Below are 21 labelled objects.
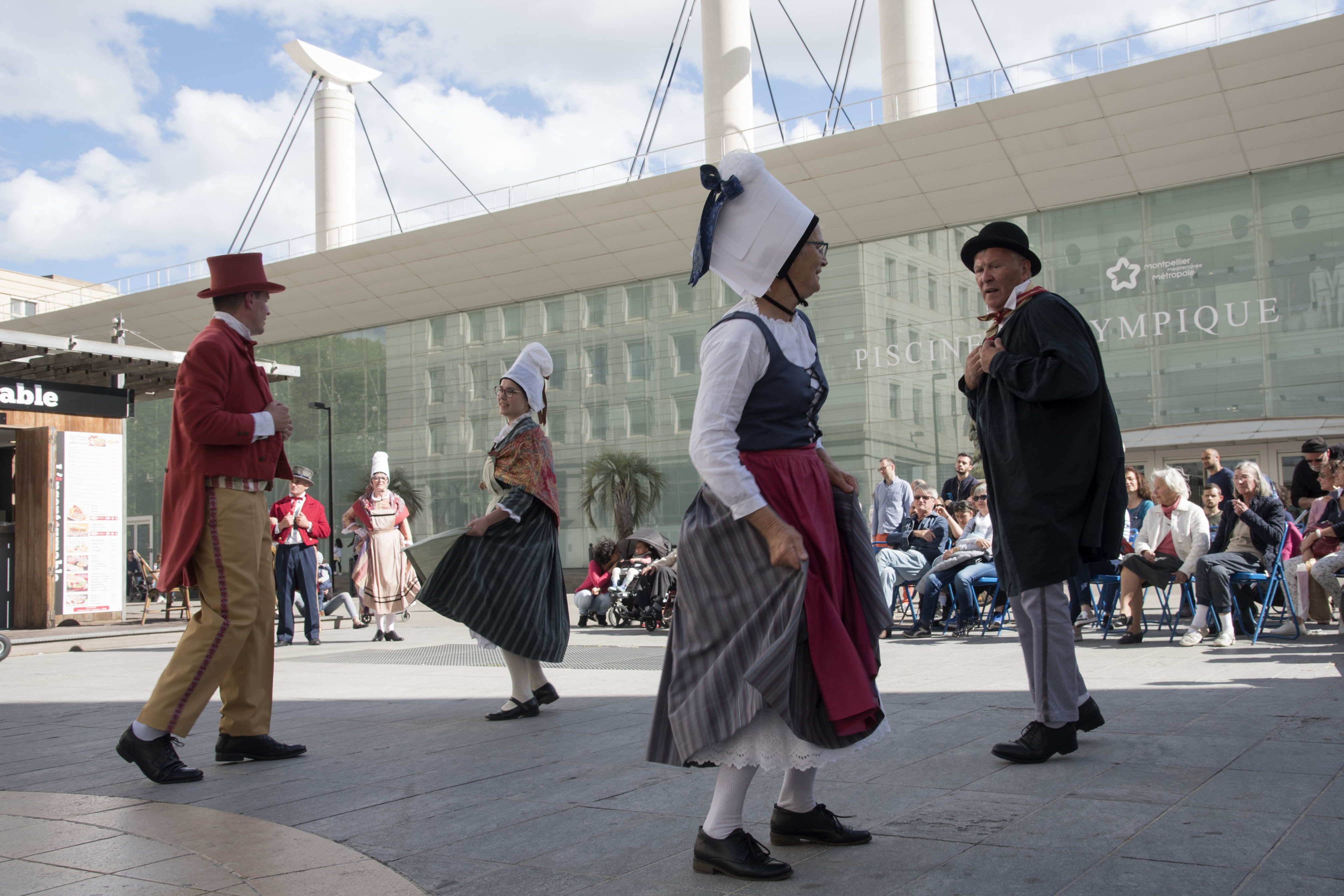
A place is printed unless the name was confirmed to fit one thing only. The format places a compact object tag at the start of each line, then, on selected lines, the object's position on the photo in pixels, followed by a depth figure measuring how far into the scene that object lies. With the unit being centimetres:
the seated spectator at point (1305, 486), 1092
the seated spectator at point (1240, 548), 867
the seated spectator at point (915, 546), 1155
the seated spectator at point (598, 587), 1440
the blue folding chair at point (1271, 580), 857
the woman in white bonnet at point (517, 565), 585
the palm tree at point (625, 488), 3409
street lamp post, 3822
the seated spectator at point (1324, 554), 859
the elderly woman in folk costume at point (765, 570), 289
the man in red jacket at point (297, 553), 1192
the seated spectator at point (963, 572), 1062
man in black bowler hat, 421
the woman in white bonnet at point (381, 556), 1260
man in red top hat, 445
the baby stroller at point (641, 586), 1337
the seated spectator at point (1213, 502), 1062
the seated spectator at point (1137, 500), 1083
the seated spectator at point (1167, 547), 917
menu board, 1670
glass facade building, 2506
